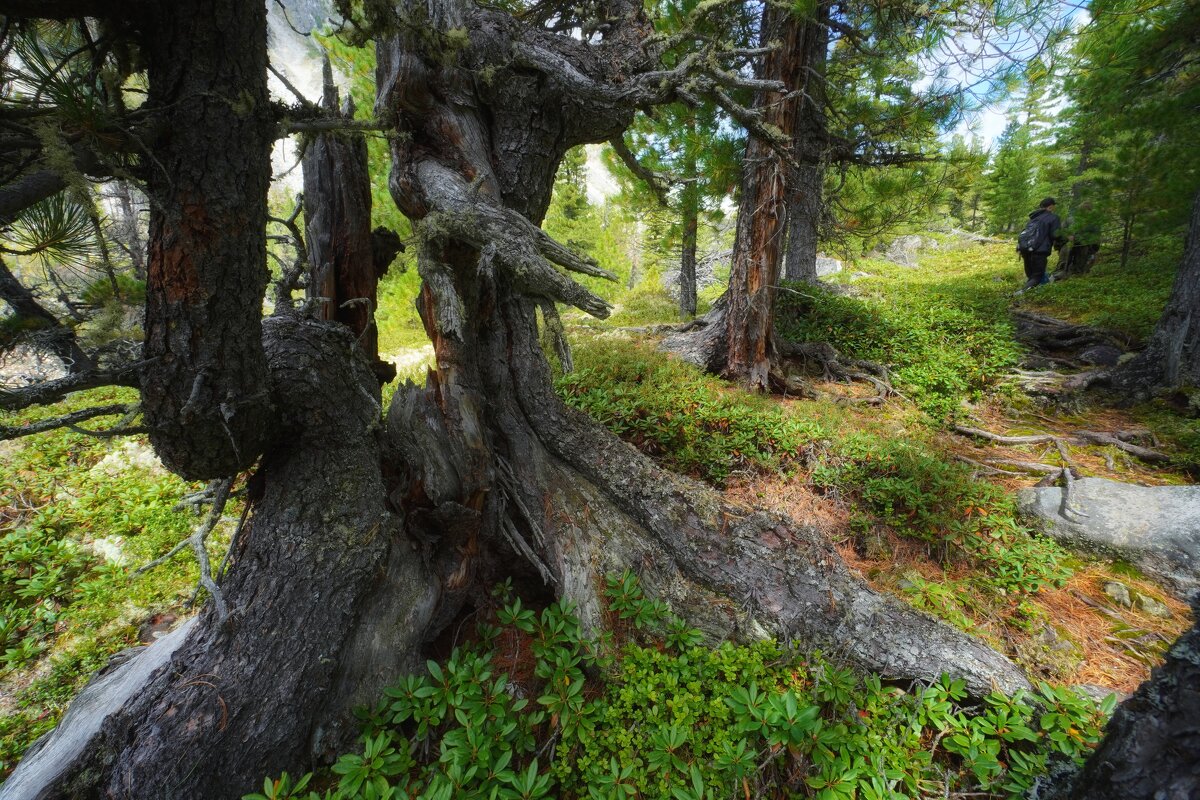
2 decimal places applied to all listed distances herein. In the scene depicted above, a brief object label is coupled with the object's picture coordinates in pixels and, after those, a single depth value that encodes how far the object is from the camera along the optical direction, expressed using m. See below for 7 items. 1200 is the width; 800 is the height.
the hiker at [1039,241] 9.83
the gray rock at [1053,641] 2.88
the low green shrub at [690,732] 1.95
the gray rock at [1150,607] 3.07
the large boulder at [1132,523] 3.26
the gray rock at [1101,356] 6.34
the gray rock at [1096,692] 2.42
